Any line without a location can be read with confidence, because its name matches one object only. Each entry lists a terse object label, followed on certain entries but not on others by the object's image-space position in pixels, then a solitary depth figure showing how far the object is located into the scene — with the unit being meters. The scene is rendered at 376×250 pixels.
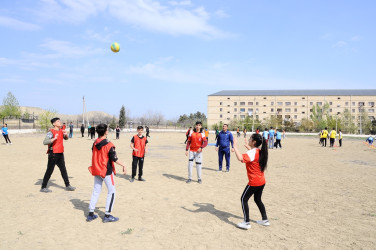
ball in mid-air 15.80
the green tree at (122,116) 91.00
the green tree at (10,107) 71.94
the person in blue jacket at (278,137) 23.66
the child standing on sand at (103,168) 5.29
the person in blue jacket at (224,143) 11.41
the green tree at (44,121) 43.78
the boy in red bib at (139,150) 9.31
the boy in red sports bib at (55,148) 7.33
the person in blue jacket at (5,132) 21.92
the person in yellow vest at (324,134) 26.27
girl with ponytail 4.98
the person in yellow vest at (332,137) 24.98
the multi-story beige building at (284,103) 100.44
